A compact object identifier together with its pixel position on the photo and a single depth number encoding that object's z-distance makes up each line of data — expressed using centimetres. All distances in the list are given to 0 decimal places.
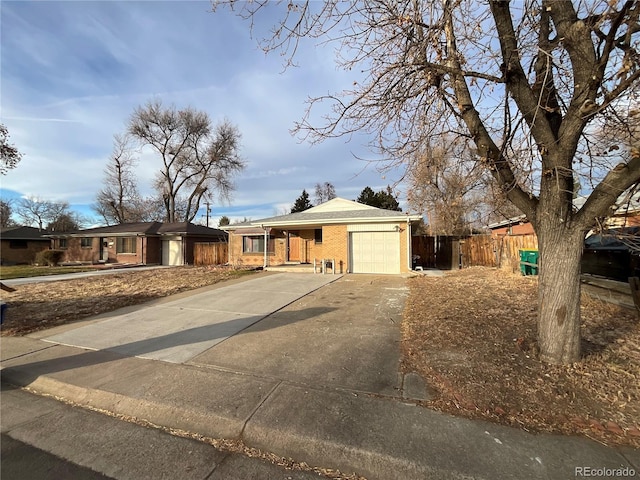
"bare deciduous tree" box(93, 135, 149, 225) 3859
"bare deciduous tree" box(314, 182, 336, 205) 5847
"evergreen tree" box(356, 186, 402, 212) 3356
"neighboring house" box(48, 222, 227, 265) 2523
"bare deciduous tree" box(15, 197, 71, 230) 5381
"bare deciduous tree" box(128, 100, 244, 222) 3303
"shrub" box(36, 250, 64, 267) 2438
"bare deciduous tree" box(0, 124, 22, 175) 1354
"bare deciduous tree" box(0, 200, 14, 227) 5101
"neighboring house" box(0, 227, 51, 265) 3061
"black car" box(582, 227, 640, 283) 707
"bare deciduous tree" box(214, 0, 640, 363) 333
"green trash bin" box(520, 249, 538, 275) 1207
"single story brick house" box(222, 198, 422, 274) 1501
